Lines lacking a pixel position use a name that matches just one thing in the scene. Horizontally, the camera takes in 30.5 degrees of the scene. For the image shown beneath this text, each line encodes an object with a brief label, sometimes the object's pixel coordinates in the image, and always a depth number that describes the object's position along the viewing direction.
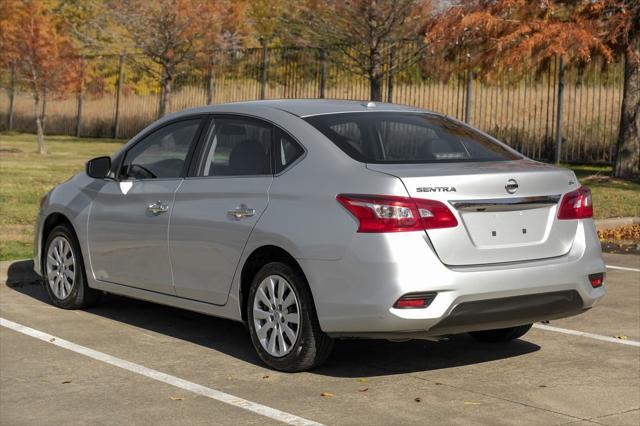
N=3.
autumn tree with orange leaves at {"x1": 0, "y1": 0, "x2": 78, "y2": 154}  32.66
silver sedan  6.44
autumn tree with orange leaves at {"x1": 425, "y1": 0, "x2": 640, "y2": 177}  19.45
